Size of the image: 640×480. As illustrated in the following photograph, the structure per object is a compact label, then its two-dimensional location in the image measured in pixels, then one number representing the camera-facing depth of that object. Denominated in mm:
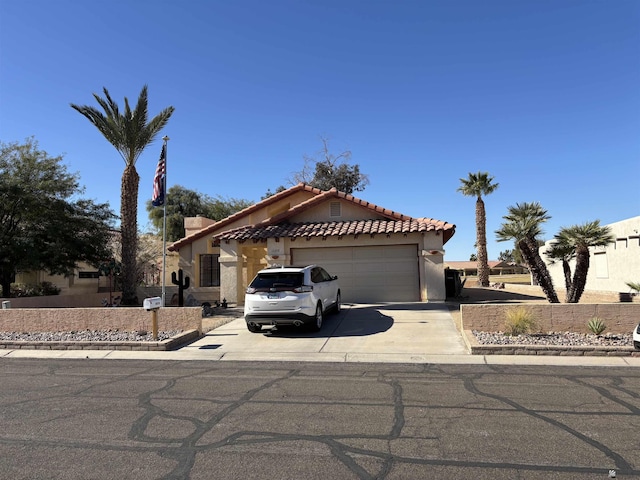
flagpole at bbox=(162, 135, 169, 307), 18047
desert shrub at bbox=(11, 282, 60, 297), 21252
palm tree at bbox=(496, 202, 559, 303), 13680
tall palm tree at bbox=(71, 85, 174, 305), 18766
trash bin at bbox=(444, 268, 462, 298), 20625
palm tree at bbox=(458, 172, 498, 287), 33500
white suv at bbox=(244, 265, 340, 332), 11016
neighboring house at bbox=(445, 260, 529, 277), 78212
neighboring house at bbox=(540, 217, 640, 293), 21891
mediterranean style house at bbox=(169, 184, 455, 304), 16781
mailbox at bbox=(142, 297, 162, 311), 10859
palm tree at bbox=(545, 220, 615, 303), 13273
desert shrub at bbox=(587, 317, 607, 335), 9945
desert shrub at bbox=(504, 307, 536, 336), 10273
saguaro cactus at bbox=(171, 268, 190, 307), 16125
